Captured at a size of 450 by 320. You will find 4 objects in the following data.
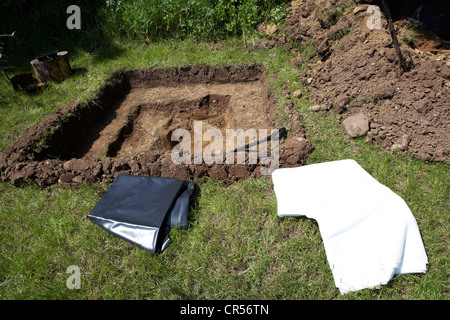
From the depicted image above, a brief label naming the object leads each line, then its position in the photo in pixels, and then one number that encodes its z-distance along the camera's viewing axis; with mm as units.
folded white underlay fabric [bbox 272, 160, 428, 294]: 1777
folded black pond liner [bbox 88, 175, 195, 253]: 2121
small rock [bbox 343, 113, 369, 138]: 2842
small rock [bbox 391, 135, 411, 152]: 2604
